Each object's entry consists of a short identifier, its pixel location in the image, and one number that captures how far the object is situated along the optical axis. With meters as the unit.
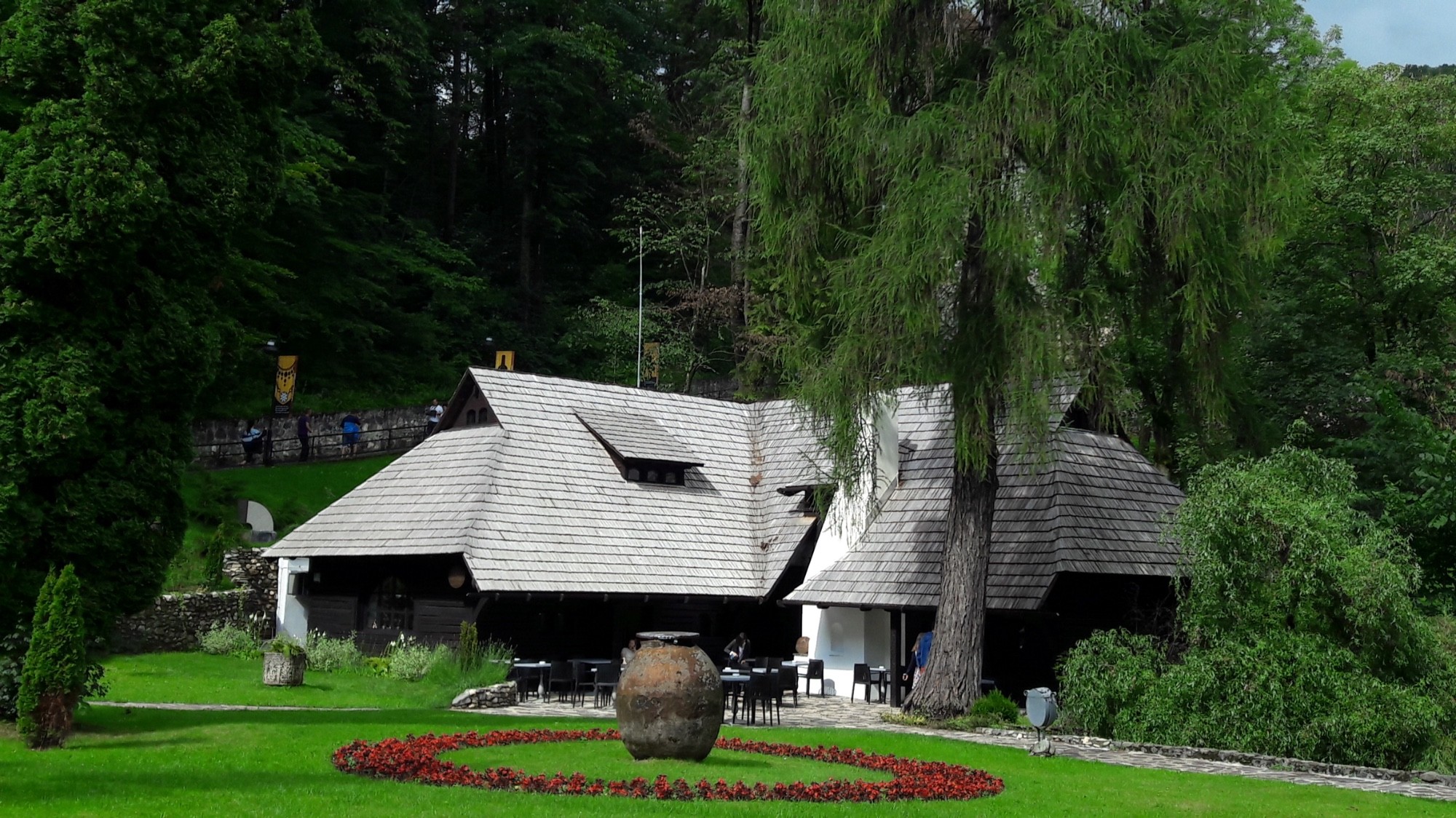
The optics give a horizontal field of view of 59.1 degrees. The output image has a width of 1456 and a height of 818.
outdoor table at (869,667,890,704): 23.36
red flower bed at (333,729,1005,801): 11.66
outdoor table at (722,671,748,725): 19.02
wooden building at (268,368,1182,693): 22.27
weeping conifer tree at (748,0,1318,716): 17.61
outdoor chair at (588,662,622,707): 21.08
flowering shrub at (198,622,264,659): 24.78
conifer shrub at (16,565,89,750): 13.68
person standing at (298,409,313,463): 33.50
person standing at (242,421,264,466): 32.34
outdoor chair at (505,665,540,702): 21.62
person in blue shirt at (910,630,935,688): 21.92
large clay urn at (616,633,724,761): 13.21
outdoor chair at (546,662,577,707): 21.28
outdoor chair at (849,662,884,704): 22.98
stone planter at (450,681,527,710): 20.12
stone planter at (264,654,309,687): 20.34
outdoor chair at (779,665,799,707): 20.19
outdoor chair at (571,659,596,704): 21.23
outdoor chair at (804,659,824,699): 23.88
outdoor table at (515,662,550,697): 21.45
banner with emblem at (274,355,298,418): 32.16
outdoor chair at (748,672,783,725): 18.81
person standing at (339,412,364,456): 35.16
